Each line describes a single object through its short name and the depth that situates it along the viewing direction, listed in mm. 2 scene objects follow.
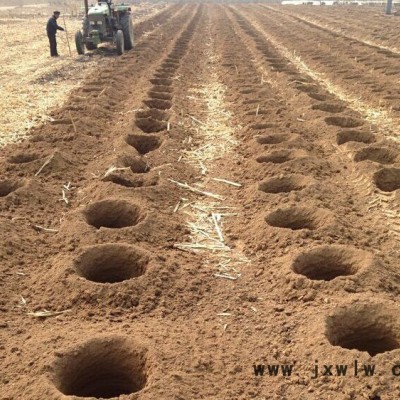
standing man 18062
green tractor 17984
